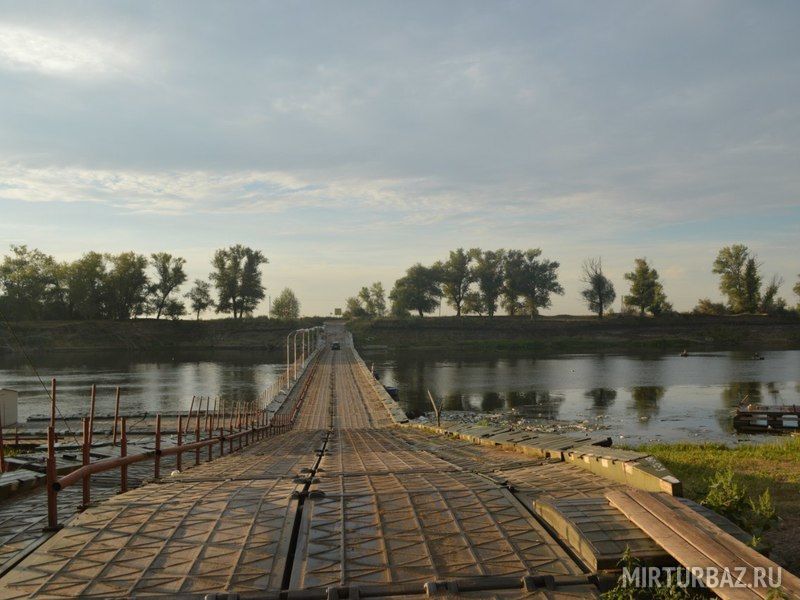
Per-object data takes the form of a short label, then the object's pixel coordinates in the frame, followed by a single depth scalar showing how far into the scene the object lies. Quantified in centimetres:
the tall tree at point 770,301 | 11344
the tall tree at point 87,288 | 10669
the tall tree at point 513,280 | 12556
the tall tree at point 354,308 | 15675
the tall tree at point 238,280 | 12025
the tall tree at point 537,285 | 12606
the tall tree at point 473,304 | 12706
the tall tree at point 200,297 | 11812
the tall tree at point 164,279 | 11404
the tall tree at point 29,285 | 10400
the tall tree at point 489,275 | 12706
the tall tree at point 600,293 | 12469
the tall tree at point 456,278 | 12950
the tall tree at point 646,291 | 11519
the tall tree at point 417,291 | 12631
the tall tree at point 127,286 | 10956
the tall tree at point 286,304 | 16325
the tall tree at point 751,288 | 11362
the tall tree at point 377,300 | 16175
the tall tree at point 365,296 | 16488
